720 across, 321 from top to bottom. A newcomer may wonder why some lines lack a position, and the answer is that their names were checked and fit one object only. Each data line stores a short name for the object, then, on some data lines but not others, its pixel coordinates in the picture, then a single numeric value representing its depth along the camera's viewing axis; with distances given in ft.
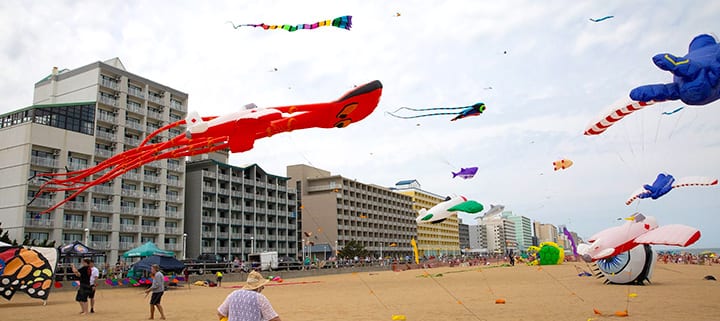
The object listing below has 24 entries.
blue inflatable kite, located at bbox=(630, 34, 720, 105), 27.37
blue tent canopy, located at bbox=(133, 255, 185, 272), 81.66
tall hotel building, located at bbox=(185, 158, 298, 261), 195.52
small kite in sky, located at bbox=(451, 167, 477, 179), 82.43
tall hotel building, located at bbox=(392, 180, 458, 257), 369.09
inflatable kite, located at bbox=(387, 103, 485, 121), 52.75
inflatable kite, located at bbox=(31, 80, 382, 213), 29.68
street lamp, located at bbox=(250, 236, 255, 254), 206.77
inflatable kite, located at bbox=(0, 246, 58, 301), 51.24
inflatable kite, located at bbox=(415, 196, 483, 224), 78.89
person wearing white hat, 17.62
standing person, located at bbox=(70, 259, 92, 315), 44.29
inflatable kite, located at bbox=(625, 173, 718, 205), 51.01
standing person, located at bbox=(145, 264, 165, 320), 40.61
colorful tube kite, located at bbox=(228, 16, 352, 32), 32.81
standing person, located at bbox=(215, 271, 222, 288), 93.50
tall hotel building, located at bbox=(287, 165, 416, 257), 273.54
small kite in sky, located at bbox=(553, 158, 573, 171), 84.84
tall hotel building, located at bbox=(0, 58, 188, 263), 145.18
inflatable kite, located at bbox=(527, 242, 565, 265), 152.25
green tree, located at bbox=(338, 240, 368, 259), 227.61
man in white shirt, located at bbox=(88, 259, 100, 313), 45.06
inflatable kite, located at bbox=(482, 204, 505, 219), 105.09
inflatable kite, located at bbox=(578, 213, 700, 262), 49.32
